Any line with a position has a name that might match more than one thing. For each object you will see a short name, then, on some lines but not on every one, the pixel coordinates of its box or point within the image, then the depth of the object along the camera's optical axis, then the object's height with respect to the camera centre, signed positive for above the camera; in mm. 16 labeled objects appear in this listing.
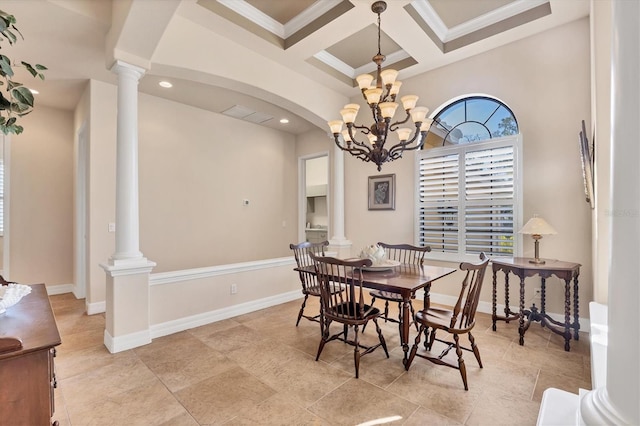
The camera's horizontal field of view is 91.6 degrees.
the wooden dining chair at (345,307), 2480 -816
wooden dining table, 2453 -574
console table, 2959 -741
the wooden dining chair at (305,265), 3358 -617
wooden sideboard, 1122 -614
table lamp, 3139 -174
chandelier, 2820 +910
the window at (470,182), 3789 +403
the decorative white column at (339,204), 5328 +153
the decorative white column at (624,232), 698 -44
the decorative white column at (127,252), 2961 -384
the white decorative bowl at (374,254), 3092 -418
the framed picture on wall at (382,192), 4820 +329
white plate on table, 2949 -513
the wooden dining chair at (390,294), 3305 -866
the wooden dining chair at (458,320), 2277 -855
